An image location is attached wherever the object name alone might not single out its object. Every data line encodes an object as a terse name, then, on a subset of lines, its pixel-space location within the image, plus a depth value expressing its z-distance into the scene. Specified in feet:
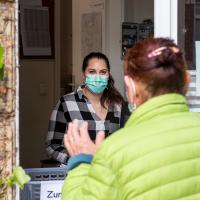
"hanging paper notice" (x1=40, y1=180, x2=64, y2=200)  12.48
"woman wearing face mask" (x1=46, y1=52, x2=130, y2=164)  15.96
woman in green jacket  7.66
